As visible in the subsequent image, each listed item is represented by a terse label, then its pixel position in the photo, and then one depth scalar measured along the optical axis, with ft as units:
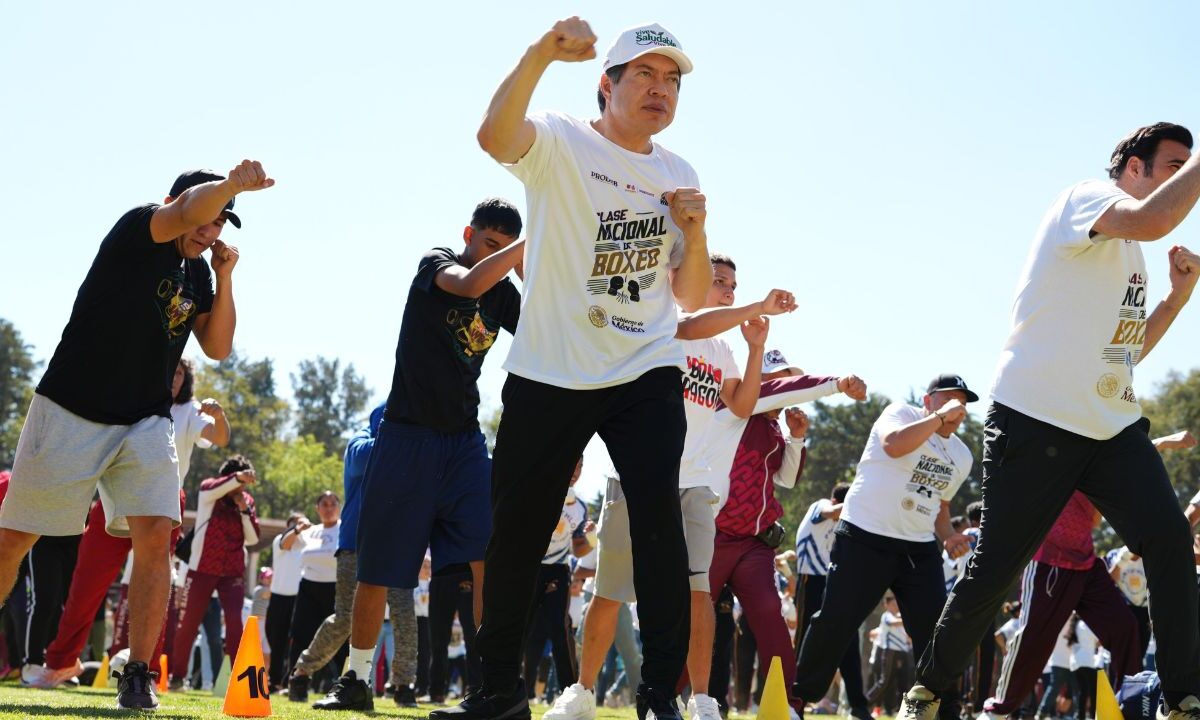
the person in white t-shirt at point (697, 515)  18.92
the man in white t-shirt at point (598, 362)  14.90
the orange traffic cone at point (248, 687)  18.67
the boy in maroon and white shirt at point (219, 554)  43.19
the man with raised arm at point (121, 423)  18.83
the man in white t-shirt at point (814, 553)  38.52
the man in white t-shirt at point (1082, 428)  17.26
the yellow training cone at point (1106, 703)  20.57
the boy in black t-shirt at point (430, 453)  21.84
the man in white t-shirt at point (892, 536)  25.13
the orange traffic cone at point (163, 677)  37.96
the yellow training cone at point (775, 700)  18.75
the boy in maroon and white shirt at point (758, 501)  24.24
